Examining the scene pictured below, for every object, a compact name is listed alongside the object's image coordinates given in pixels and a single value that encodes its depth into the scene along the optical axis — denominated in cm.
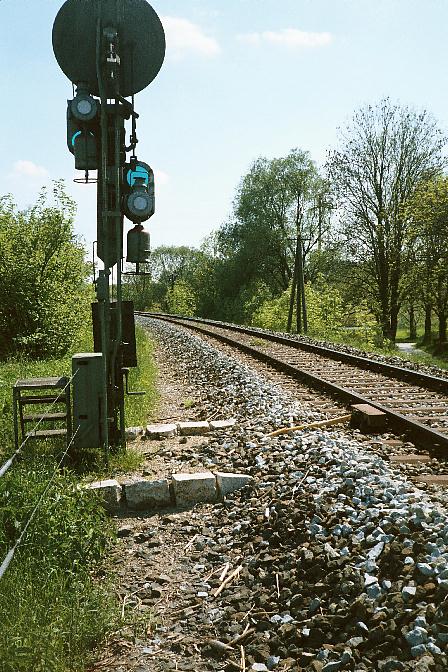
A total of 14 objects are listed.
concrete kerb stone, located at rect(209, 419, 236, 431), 700
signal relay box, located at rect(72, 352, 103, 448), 578
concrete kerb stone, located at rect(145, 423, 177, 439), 690
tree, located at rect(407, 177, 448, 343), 2500
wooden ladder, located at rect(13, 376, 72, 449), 571
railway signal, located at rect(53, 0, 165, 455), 584
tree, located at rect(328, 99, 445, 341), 3122
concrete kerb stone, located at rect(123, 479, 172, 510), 499
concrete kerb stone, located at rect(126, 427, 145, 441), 694
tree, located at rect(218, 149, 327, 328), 4444
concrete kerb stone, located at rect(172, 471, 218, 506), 507
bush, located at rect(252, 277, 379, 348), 2995
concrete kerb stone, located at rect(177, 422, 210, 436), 696
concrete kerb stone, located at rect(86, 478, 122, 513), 490
